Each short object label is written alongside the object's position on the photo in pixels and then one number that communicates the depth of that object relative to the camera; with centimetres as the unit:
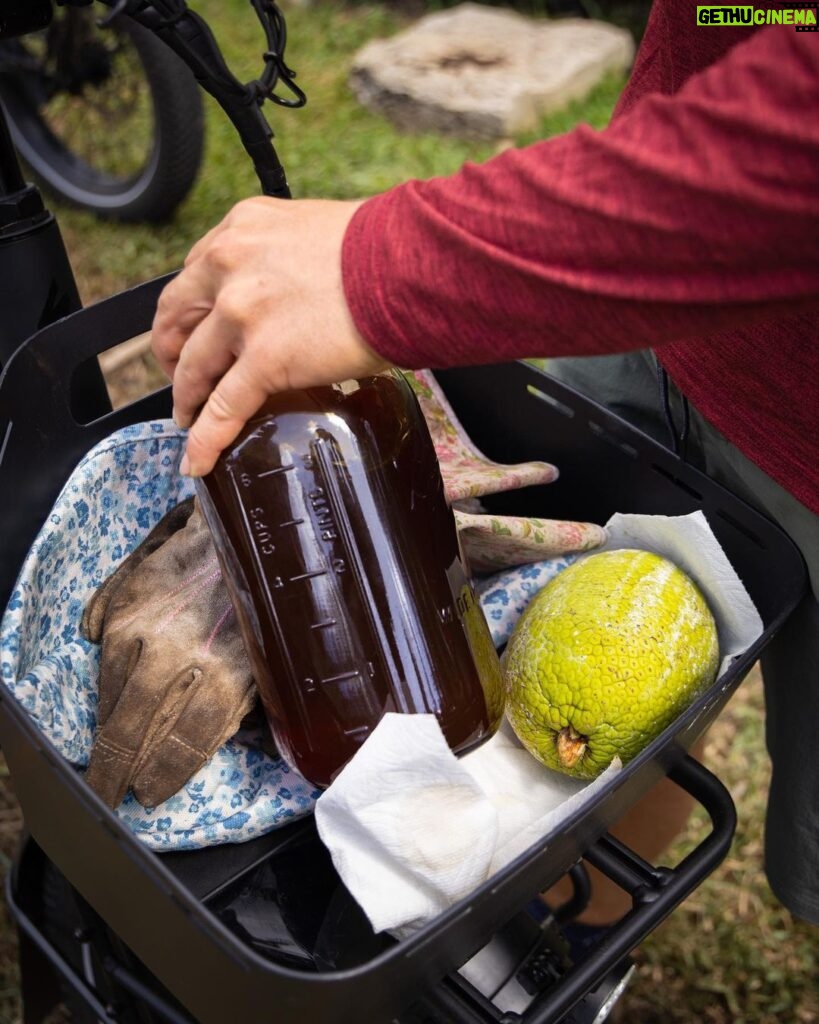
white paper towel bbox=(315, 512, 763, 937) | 71
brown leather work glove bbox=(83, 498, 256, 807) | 79
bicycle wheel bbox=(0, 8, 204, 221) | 262
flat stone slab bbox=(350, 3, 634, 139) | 318
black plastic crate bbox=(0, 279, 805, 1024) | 63
